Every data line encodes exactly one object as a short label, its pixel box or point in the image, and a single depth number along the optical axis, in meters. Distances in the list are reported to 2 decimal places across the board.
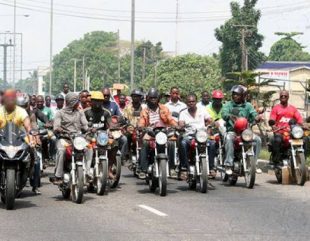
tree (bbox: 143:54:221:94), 82.38
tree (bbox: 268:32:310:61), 102.25
